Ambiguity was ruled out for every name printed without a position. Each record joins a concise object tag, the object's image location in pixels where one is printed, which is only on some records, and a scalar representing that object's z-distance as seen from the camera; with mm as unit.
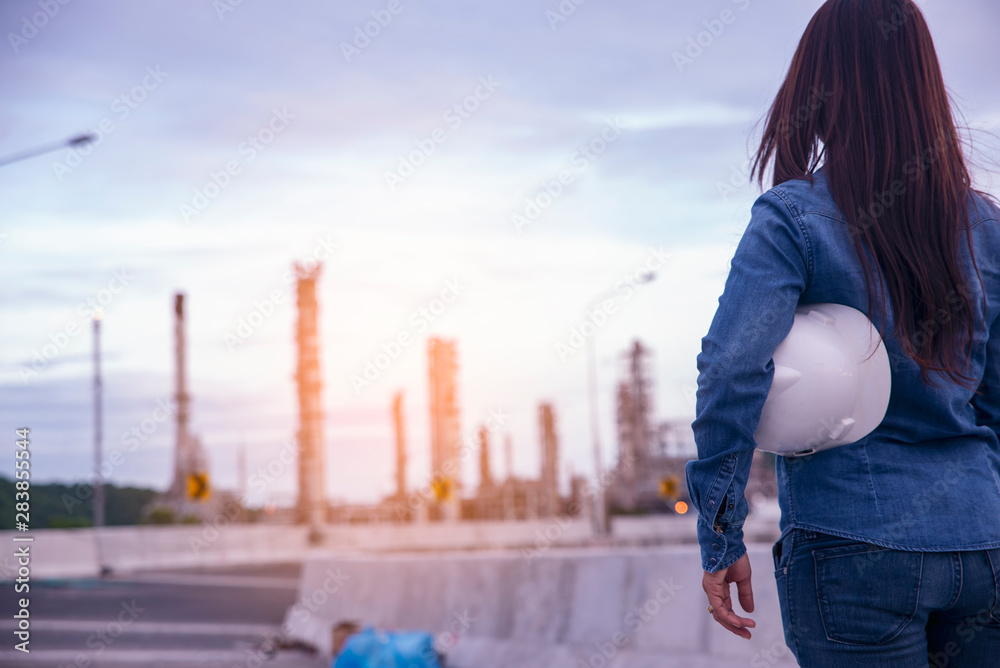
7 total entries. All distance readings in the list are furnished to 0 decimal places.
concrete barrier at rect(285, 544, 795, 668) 5624
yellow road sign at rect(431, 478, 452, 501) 54875
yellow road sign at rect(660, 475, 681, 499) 55384
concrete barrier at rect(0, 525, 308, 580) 28266
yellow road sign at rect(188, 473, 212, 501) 36281
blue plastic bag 7199
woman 2006
